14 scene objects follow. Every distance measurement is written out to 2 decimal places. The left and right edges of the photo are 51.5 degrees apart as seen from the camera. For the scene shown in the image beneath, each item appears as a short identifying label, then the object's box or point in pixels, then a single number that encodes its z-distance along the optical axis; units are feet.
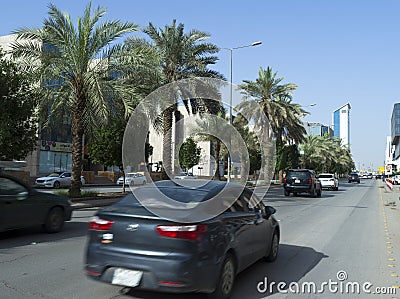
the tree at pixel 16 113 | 51.62
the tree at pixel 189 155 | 144.75
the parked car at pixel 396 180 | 219.45
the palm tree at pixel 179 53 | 80.89
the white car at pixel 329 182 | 132.87
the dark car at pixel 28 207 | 30.01
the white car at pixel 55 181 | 113.50
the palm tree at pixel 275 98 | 128.88
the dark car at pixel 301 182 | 89.51
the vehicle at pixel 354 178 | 258.16
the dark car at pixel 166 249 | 15.74
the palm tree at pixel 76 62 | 60.54
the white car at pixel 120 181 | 147.42
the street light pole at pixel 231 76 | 72.62
